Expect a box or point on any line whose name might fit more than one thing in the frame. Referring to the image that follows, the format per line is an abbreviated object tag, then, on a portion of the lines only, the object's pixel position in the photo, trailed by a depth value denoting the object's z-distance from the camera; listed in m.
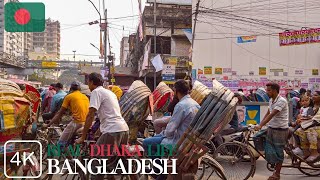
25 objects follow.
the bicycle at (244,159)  6.80
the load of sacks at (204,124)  4.68
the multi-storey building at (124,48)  81.00
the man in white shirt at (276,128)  6.57
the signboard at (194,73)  26.26
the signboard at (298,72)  25.28
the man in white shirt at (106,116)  5.17
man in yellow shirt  6.41
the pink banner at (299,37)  20.58
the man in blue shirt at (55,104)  8.91
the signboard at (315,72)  24.92
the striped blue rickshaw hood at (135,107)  6.74
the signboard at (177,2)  35.94
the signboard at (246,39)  25.81
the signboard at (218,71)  26.30
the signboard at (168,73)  20.22
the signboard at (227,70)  26.28
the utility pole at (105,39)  26.65
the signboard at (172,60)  29.74
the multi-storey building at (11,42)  98.81
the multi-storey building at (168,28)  34.09
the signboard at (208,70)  26.31
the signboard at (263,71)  25.86
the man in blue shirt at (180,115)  4.93
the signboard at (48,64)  62.31
